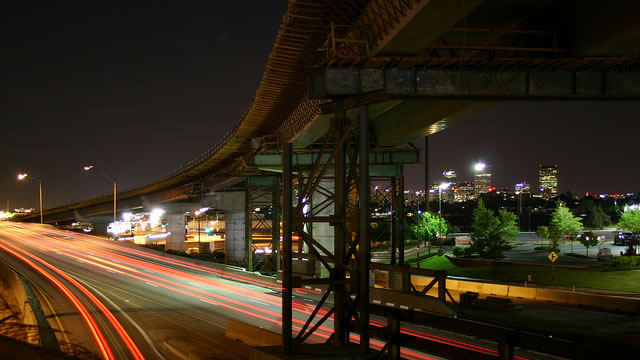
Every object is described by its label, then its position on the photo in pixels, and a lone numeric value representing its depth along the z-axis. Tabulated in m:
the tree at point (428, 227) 75.19
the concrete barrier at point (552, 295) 31.11
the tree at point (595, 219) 99.38
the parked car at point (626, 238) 56.25
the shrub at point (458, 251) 57.28
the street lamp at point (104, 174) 51.91
